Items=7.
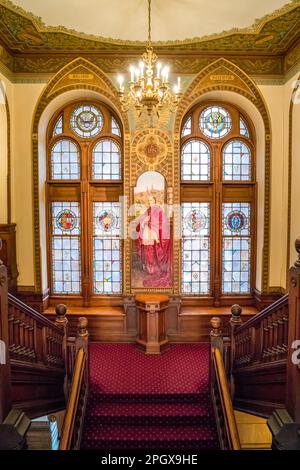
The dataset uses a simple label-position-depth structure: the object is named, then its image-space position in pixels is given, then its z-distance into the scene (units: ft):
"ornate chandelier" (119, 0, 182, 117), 15.72
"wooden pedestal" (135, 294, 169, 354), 24.14
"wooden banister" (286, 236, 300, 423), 11.41
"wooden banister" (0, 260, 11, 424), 11.46
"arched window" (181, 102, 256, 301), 27.81
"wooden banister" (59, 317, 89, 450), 16.26
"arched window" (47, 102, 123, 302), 27.73
